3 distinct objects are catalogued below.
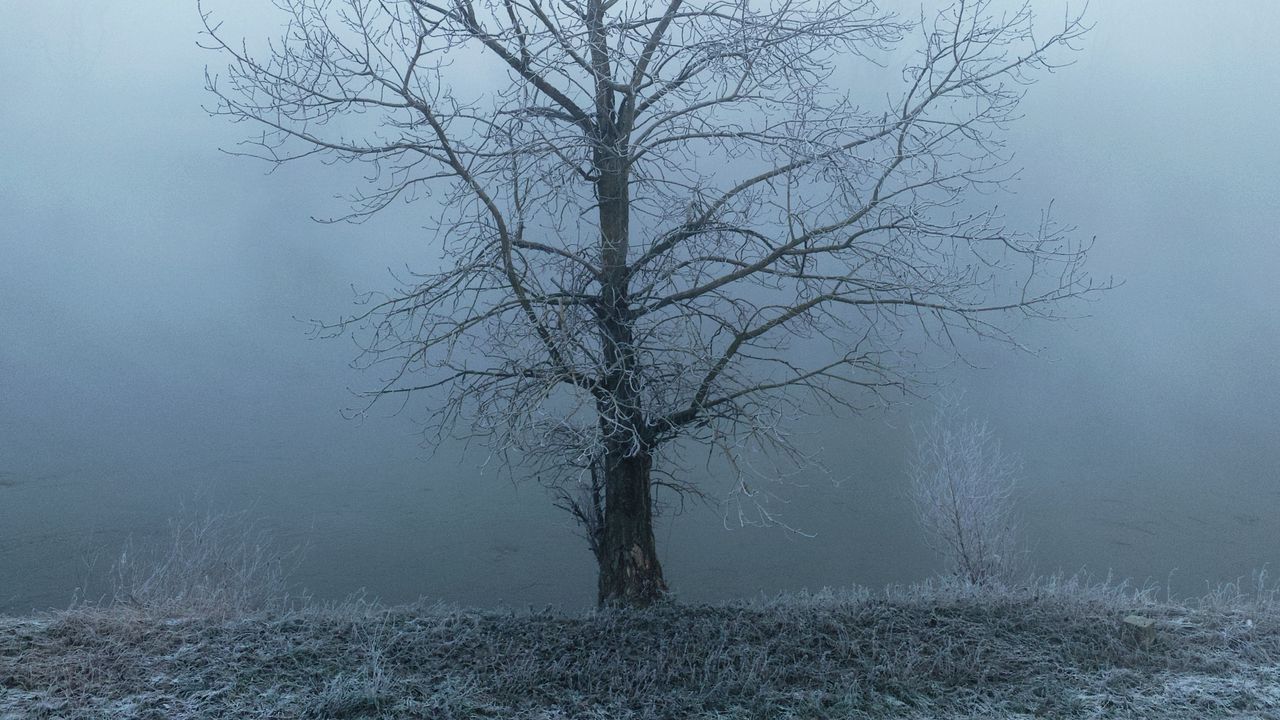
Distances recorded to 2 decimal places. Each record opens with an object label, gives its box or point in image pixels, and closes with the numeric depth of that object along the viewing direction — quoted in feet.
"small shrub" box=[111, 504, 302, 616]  25.09
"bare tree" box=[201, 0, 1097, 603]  23.04
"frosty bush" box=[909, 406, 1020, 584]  47.42
